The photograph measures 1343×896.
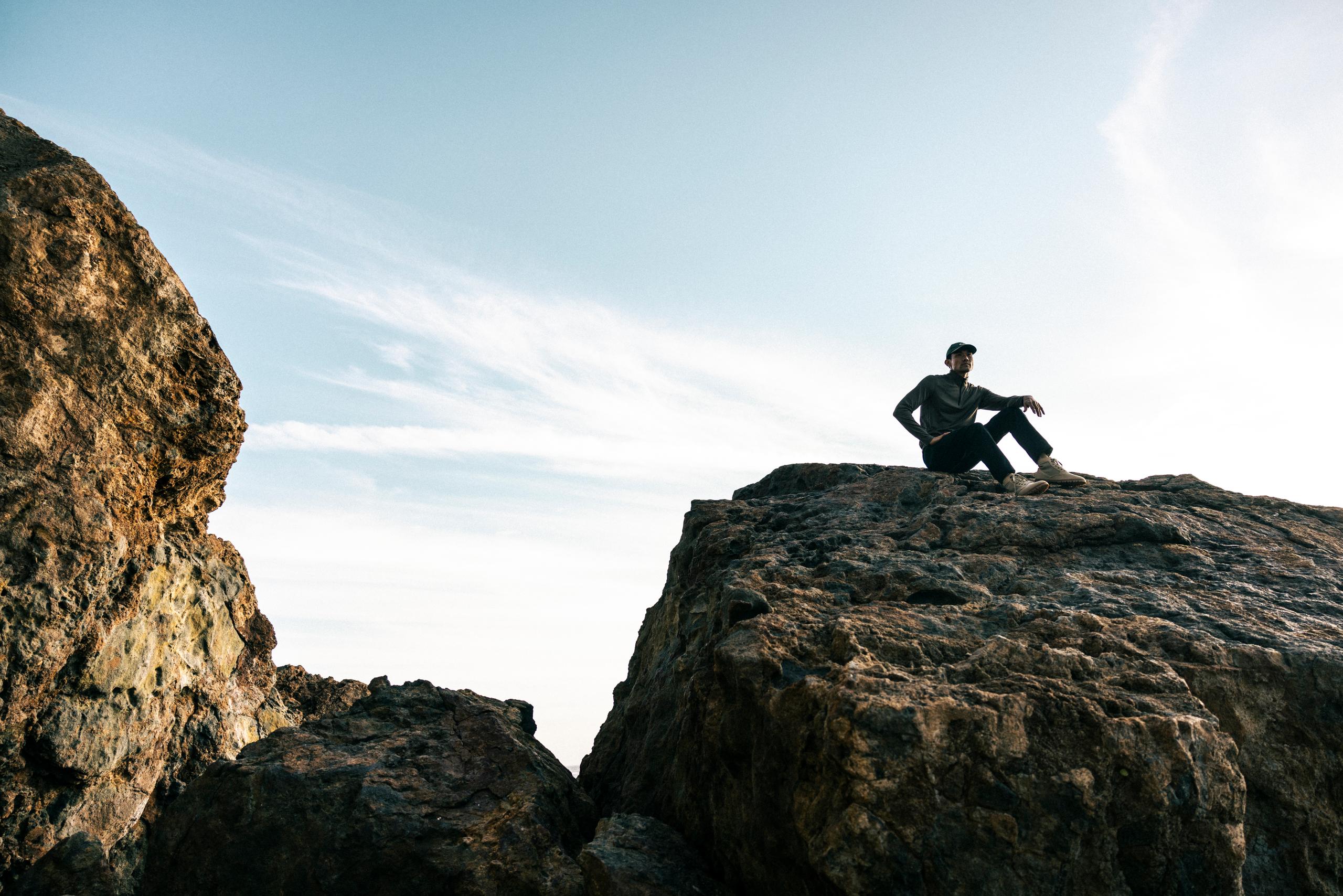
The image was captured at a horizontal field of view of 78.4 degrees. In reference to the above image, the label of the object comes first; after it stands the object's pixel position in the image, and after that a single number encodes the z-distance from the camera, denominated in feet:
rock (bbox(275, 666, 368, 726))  42.29
